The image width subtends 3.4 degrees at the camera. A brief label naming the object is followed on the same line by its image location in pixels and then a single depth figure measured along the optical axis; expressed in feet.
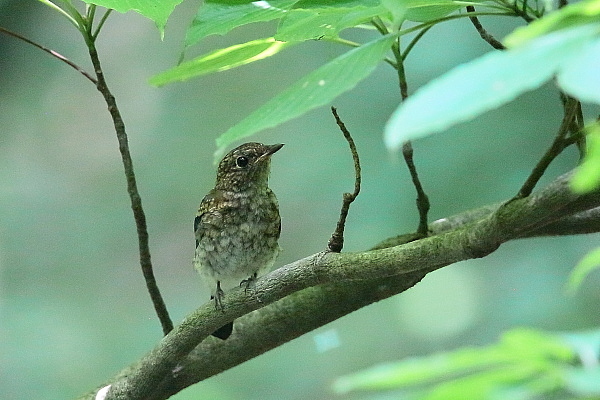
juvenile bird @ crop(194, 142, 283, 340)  18.54
